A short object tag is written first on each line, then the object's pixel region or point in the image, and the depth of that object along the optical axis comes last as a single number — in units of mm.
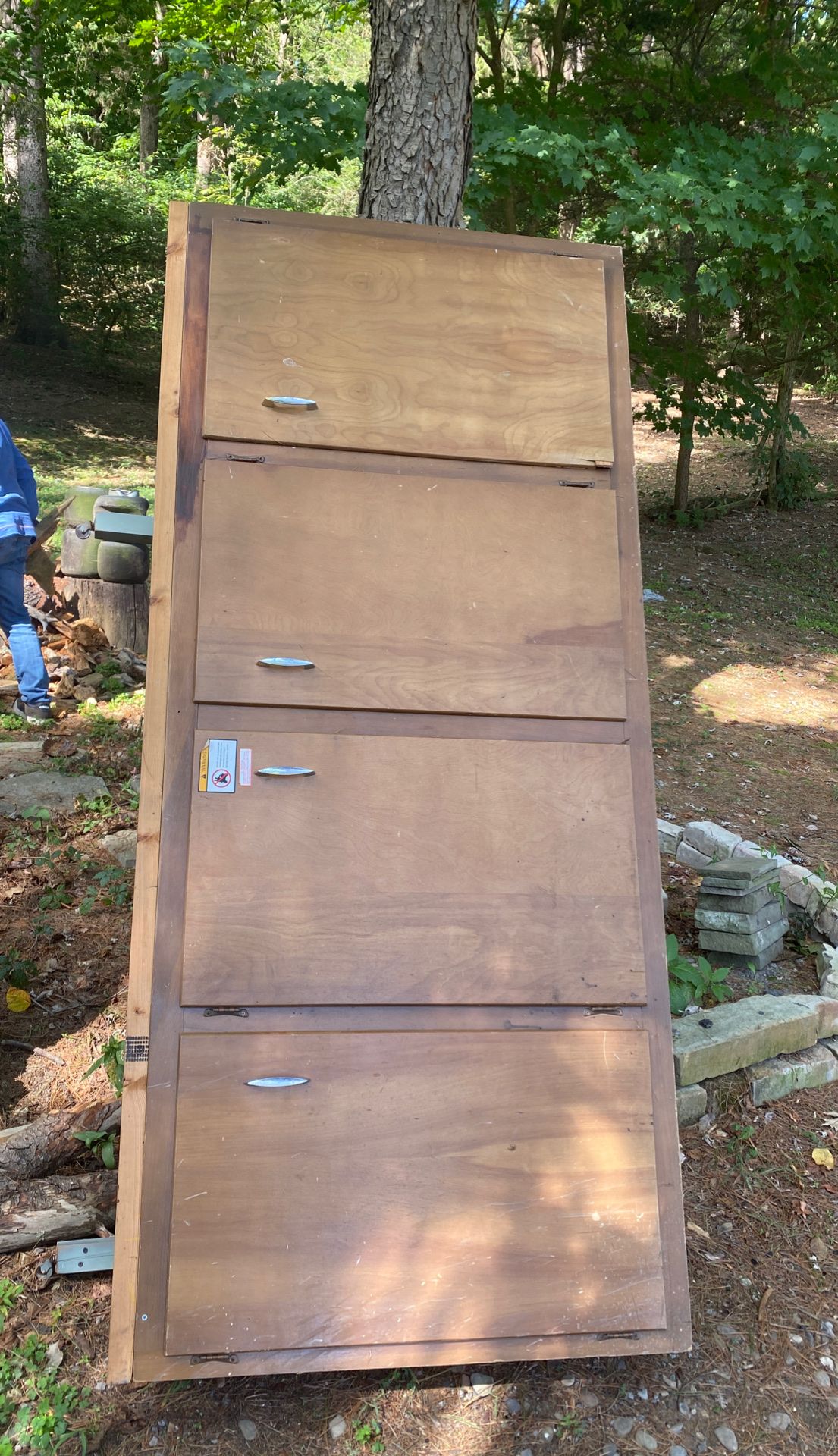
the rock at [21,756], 4961
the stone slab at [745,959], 3428
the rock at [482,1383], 2045
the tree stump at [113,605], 6457
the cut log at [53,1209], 2258
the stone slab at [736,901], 3371
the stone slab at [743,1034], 2779
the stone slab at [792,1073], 2879
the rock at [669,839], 4270
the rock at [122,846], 4027
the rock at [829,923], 3572
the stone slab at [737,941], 3410
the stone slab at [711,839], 4082
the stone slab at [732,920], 3396
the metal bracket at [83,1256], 2201
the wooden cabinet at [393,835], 1895
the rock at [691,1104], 2744
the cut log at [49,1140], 2428
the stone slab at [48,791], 4512
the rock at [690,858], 4125
